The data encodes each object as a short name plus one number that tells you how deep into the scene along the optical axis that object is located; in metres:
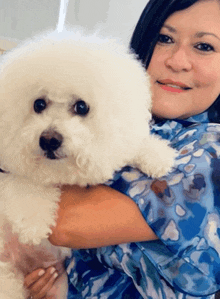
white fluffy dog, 0.71
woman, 0.67
